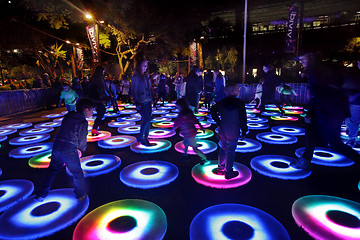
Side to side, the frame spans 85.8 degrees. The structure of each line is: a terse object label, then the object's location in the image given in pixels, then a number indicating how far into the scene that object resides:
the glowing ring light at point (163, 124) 7.47
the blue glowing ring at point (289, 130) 6.13
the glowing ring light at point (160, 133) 6.18
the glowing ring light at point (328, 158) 3.91
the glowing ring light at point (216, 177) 3.23
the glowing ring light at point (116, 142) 5.31
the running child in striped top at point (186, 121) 3.82
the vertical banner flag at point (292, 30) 16.47
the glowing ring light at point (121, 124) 7.67
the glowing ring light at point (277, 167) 3.48
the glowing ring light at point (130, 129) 6.66
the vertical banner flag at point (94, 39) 15.69
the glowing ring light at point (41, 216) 2.30
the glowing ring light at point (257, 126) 6.85
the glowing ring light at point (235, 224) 2.18
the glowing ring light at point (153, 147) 4.88
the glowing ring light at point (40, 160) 4.16
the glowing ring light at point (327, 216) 2.19
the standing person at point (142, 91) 4.66
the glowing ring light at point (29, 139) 5.74
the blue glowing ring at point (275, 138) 5.34
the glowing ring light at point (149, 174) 3.33
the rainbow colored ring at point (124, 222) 2.23
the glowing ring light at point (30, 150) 4.73
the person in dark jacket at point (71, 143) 2.60
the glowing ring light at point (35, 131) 6.71
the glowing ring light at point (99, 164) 3.80
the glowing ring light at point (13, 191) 2.88
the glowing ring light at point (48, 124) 7.81
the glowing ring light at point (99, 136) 5.92
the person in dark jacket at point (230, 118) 3.03
